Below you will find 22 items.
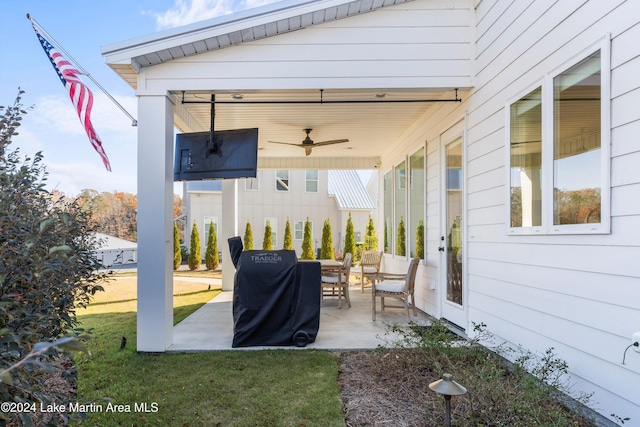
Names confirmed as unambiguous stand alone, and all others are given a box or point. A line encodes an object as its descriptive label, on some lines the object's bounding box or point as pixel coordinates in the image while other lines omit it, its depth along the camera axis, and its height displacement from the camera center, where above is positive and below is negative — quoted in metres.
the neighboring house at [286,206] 17.27 +0.72
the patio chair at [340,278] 7.09 -0.98
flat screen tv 4.91 +0.83
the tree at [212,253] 15.00 -1.13
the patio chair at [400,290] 5.71 -0.95
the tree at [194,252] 14.88 -1.09
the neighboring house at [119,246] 15.71 -0.96
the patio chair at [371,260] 9.30 -0.85
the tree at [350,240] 15.12 -0.62
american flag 4.26 +1.40
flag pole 4.51 +1.73
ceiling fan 7.50 +1.48
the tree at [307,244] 15.05 -0.79
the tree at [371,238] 14.94 -0.54
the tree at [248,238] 15.73 -0.60
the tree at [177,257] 13.91 -1.24
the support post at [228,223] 9.27 -0.01
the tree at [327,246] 15.27 -0.86
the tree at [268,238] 15.77 -0.59
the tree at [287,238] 15.88 -0.60
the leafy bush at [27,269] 1.61 -0.21
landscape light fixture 2.18 -0.89
